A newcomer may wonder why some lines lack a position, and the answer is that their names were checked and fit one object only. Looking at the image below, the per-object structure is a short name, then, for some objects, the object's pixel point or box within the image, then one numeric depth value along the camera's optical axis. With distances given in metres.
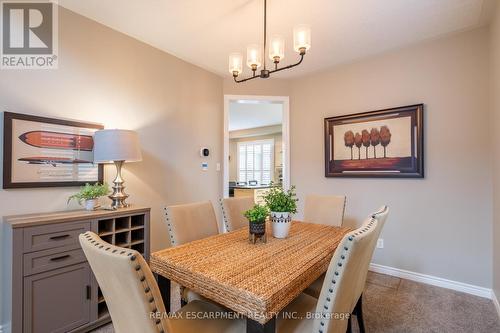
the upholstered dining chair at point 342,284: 0.94
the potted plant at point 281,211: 1.68
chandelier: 1.62
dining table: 0.96
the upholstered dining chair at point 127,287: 0.78
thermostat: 3.31
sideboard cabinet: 1.52
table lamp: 2.04
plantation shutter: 7.54
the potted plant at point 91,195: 1.96
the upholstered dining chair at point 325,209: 2.37
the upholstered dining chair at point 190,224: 1.71
